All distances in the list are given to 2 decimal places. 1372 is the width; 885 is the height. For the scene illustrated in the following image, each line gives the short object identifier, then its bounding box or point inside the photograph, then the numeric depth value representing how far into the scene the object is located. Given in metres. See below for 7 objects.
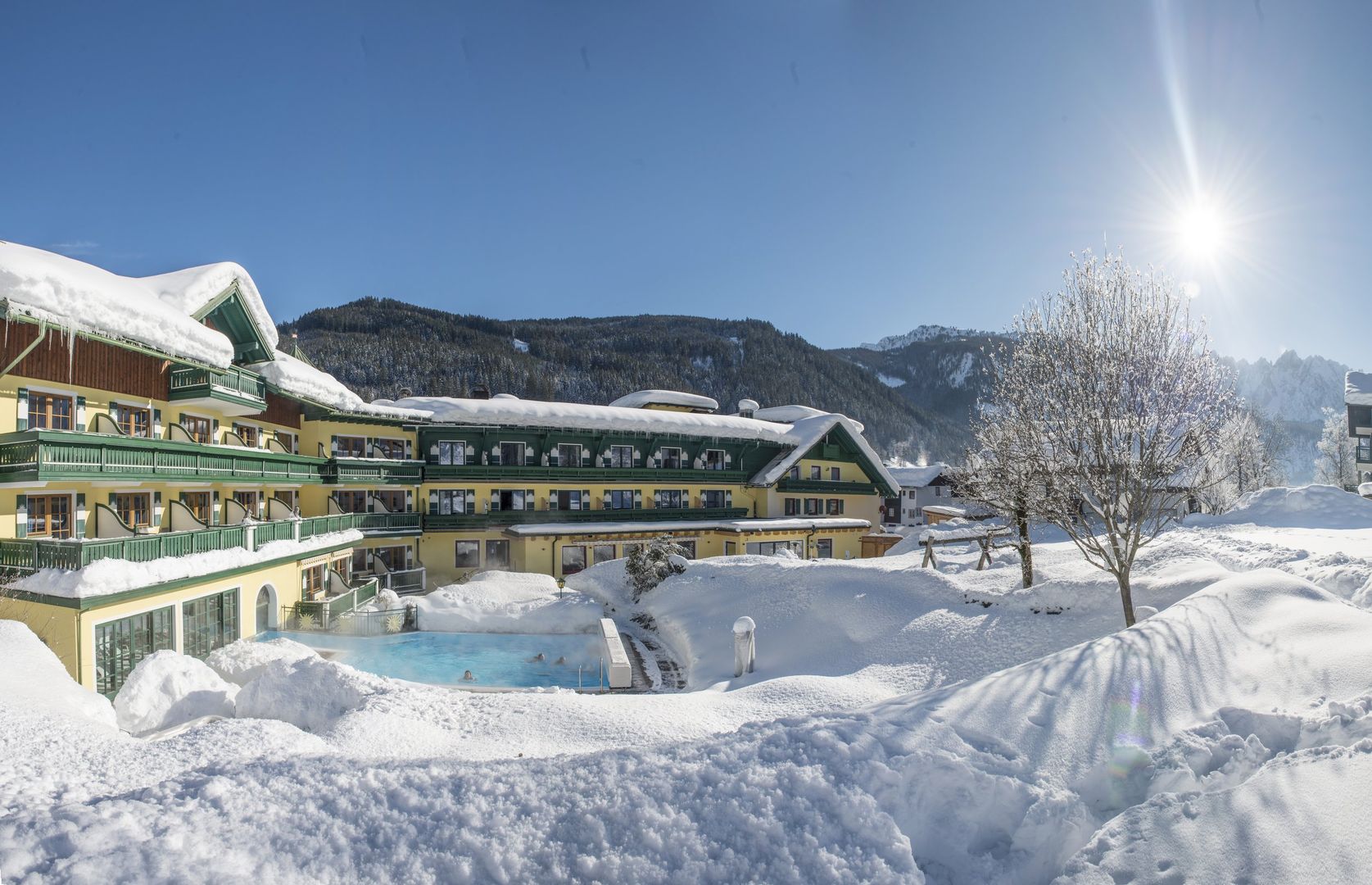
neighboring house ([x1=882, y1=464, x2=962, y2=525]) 60.56
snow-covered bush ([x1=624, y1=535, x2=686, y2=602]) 25.69
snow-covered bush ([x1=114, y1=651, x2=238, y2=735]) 11.49
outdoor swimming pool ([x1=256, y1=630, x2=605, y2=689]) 17.80
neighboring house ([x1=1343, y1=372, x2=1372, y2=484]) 44.00
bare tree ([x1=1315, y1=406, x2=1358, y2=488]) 61.28
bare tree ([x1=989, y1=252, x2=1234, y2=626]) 11.96
